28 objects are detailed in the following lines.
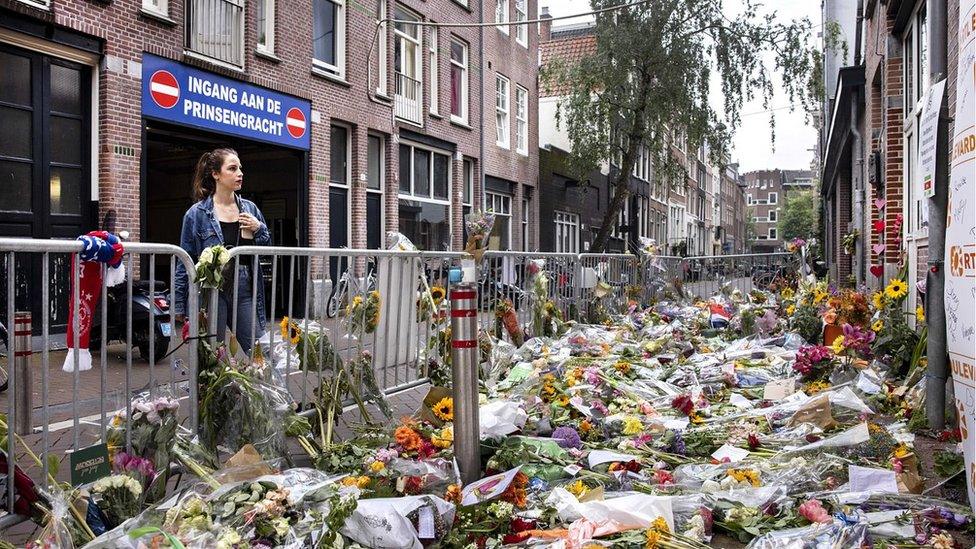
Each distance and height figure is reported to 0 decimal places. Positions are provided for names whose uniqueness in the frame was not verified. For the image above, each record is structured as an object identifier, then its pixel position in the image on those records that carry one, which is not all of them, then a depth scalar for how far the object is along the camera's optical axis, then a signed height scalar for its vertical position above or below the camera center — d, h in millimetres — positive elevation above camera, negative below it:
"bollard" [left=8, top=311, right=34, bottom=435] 3434 -483
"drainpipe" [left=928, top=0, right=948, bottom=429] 4539 -104
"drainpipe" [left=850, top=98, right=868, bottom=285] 12305 +1130
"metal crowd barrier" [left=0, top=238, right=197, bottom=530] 3021 -489
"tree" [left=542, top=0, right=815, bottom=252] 20703 +5297
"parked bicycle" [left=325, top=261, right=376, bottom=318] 5090 -164
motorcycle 6434 -474
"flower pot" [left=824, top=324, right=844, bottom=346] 7207 -636
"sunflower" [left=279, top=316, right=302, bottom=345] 4617 -399
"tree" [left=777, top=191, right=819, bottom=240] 86500 +5852
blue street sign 11086 +2597
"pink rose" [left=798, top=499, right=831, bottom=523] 3117 -1021
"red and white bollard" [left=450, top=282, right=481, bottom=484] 3979 -604
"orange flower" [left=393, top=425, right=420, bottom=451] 3990 -912
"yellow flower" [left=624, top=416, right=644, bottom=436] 4762 -1012
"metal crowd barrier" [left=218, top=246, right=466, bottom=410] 4656 -259
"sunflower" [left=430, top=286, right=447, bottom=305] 6383 -240
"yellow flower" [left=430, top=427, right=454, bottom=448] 4172 -958
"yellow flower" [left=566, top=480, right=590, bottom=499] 3515 -1042
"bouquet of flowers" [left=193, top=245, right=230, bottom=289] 3914 -4
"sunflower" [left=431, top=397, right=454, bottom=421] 4488 -853
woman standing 5047 +345
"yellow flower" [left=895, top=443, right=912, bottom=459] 3719 -923
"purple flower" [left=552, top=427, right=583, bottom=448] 4441 -1012
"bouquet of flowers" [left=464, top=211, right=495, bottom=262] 6082 +280
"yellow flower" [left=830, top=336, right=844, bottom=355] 5957 -625
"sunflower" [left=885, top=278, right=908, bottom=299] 6551 -202
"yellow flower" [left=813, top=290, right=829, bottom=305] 8711 -347
